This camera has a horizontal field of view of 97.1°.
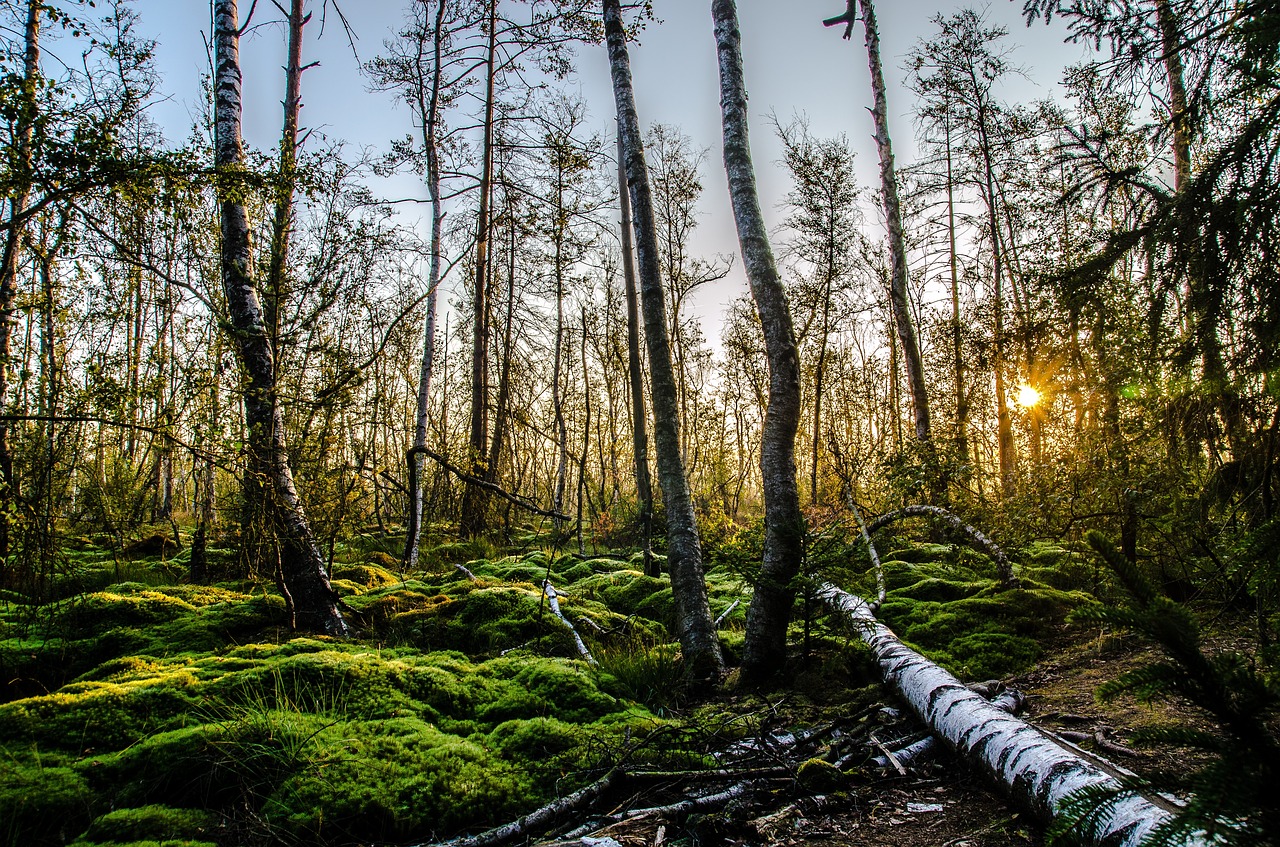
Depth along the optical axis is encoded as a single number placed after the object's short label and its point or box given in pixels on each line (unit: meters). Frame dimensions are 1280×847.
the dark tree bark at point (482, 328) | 11.23
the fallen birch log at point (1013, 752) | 1.75
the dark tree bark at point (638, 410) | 8.48
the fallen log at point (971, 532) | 5.54
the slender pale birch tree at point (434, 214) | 10.17
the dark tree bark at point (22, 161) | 2.79
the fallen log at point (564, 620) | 4.64
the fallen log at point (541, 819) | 2.29
